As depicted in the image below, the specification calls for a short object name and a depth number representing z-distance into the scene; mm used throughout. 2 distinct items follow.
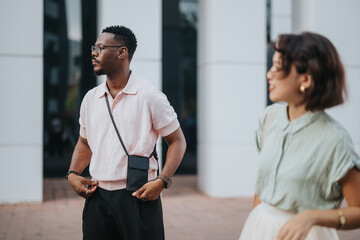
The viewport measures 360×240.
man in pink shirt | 2662
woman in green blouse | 1753
